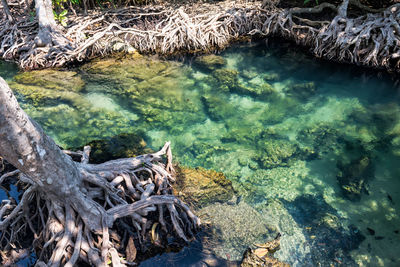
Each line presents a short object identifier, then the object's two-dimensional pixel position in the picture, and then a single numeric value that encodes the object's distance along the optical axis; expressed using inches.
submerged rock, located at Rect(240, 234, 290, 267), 172.3
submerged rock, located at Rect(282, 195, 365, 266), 184.4
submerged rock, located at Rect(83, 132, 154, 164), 240.4
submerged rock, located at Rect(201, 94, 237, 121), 327.0
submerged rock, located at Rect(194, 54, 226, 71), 413.1
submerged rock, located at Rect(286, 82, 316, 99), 355.9
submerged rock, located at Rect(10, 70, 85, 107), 356.5
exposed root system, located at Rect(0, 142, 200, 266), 153.0
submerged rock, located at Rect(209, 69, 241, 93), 368.9
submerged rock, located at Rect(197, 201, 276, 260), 183.8
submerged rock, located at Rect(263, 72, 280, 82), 385.2
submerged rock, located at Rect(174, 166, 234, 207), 215.5
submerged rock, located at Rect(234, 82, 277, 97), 357.8
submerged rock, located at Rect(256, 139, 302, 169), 265.0
